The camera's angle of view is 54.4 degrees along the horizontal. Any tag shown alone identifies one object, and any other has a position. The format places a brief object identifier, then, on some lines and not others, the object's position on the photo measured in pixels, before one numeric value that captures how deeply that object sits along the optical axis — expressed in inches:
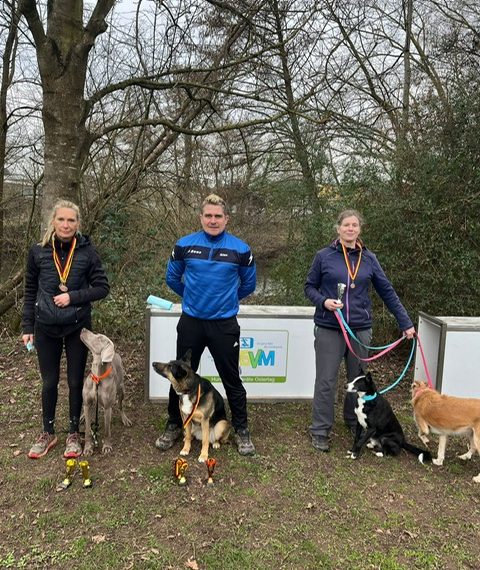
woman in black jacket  150.3
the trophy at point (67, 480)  140.2
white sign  207.9
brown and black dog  153.8
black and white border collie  164.2
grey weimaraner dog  154.3
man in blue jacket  154.9
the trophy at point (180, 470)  141.9
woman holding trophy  165.6
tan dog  152.4
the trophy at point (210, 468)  141.2
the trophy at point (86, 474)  137.3
